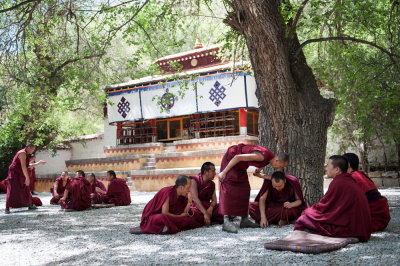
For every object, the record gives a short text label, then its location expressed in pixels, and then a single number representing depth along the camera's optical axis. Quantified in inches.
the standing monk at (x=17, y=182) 299.9
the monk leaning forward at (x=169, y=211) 183.9
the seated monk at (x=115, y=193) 341.7
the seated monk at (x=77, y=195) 305.2
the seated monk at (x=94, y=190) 335.0
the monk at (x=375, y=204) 171.5
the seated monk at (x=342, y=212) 146.8
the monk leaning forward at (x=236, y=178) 181.7
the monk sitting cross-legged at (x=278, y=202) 199.0
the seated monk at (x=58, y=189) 351.7
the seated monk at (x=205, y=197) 205.8
